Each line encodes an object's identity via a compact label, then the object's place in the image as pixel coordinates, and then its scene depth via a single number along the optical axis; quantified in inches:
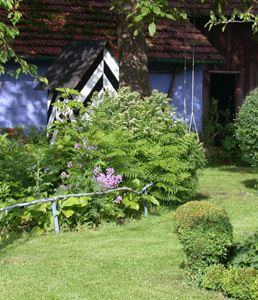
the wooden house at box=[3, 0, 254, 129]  572.1
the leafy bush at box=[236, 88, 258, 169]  444.5
